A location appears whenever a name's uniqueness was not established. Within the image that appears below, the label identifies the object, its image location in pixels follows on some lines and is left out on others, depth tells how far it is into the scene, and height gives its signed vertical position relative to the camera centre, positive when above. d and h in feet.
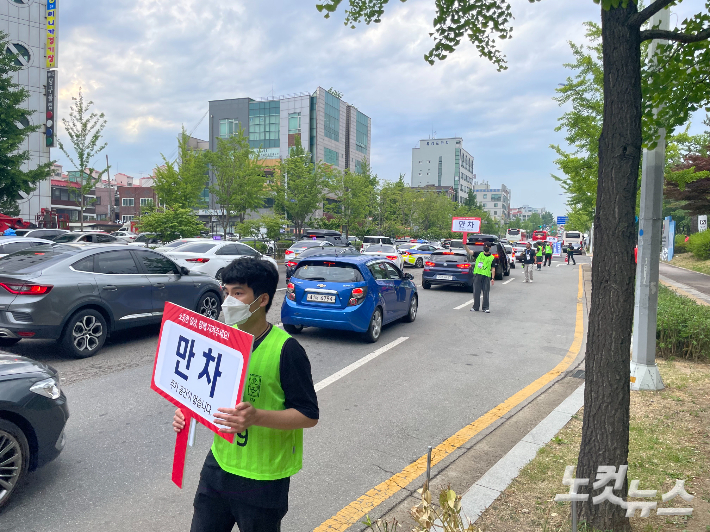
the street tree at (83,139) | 96.84 +15.96
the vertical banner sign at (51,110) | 145.69 +31.84
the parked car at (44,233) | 75.49 -1.23
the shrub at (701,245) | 109.19 -0.37
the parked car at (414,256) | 104.63 -4.13
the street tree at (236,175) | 119.34 +12.63
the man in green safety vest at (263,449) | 7.55 -3.20
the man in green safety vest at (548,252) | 120.98 -2.98
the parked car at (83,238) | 71.82 -1.68
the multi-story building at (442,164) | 474.49 +65.56
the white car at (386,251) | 92.02 -3.05
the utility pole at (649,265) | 21.45 -0.96
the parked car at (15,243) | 46.89 -1.75
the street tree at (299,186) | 130.32 +11.50
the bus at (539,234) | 197.00 +1.80
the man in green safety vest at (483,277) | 43.98 -3.39
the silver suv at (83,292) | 23.84 -3.28
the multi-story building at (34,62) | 141.90 +44.44
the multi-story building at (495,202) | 629.10 +43.22
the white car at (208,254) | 52.54 -2.53
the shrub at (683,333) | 25.91 -4.49
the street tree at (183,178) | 110.83 +10.75
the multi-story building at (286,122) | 235.40 +50.01
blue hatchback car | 30.50 -3.67
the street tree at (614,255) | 10.69 -0.29
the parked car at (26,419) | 12.12 -4.68
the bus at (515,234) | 288.59 +2.25
